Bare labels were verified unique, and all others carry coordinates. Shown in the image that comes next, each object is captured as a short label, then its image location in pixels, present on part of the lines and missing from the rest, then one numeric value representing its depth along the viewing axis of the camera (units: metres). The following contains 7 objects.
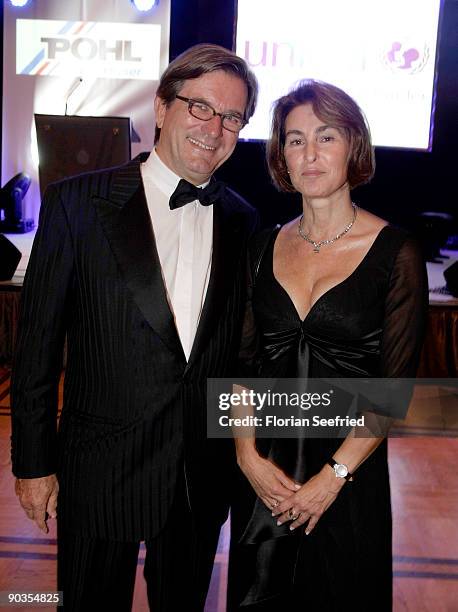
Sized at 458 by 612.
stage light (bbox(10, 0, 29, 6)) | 7.93
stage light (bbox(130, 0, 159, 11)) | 7.75
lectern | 6.84
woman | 1.68
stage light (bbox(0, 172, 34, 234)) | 7.63
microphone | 8.05
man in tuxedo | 1.60
